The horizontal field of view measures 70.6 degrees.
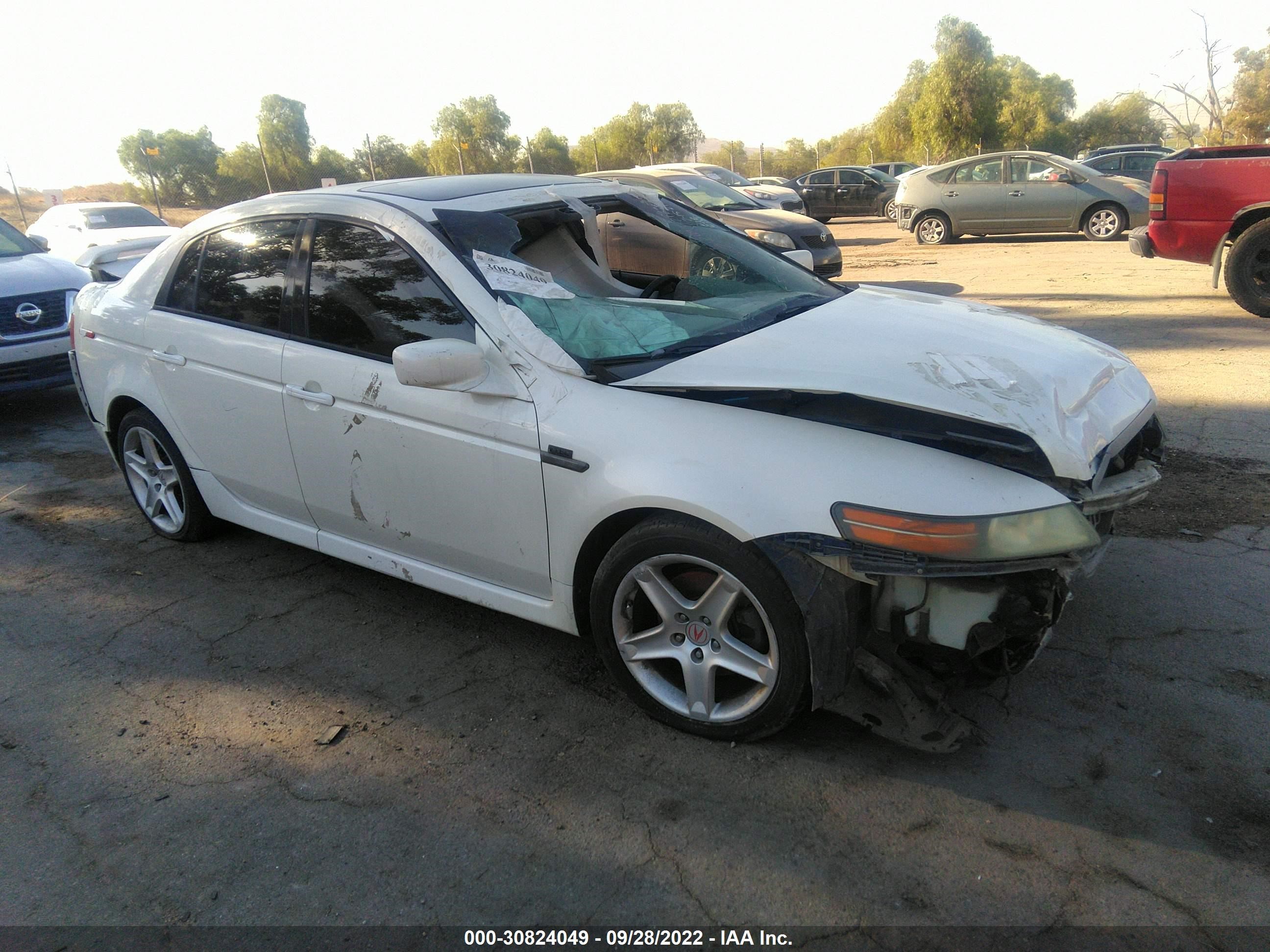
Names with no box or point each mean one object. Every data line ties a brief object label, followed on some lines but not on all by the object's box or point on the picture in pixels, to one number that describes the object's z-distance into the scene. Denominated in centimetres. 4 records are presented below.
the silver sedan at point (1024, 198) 1445
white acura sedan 241
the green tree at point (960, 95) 4306
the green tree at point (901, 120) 5144
